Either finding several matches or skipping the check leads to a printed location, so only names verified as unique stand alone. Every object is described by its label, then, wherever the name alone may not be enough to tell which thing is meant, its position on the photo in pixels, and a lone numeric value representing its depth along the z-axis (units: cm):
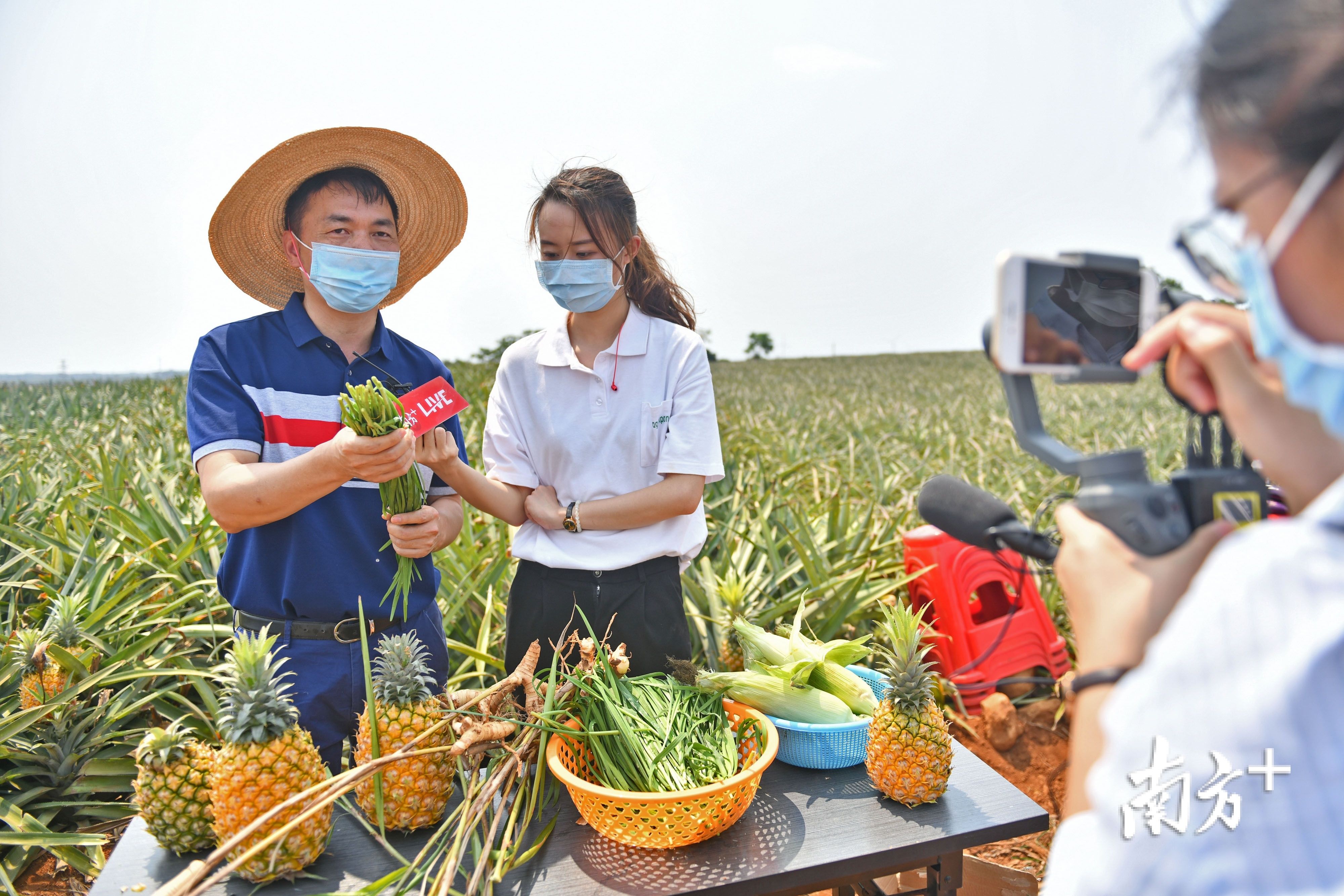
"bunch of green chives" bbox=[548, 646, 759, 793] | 158
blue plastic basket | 181
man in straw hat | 188
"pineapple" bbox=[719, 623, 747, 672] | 279
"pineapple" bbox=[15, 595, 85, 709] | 246
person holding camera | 67
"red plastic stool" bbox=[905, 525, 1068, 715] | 349
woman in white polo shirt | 228
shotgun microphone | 108
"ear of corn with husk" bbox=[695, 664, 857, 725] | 191
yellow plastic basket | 146
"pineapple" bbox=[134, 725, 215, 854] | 145
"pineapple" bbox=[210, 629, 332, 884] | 136
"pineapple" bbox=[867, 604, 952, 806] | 163
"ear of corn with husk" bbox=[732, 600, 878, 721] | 201
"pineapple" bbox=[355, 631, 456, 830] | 152
